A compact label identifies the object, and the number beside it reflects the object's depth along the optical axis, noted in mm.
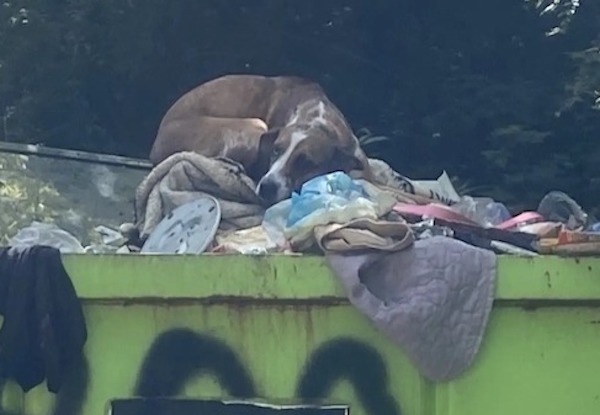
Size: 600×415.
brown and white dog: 4629
